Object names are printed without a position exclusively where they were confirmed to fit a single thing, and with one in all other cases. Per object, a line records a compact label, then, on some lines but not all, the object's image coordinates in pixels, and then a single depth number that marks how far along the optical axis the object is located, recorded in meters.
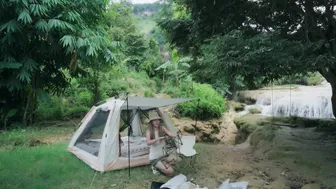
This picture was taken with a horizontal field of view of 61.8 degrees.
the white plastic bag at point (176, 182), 3.64
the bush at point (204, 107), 9.85
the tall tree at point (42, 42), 5.88
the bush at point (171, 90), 11.53
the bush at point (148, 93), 11.29
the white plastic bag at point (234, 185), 3.59
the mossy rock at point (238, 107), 11.90
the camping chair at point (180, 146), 4.53
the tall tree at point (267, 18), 4.70
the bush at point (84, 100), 10.28
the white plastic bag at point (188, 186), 3.58
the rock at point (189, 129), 9.01
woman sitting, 4.41
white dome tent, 4.61
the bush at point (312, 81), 16.20
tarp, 4.54
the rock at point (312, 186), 3.96
